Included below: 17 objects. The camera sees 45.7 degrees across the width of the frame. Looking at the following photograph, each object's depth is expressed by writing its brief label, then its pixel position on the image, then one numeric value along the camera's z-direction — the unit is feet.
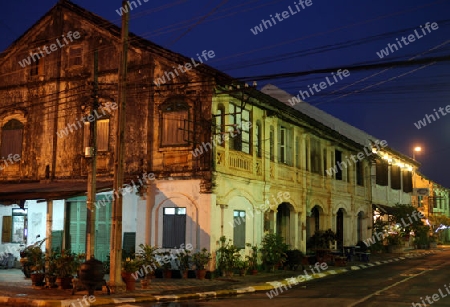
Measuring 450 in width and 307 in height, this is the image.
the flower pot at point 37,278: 55.01
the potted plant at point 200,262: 63.82
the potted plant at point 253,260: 72.95
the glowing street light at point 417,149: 168.86
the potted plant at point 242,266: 68.30
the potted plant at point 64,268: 53.72
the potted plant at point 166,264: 65.38
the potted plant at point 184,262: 64.85
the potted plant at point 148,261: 59.67
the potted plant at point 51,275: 54.60
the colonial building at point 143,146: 67.21
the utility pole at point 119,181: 52.29
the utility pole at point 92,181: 53.78
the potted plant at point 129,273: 54.13
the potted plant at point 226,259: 66.90
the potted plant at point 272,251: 75.41
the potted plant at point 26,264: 62.34
